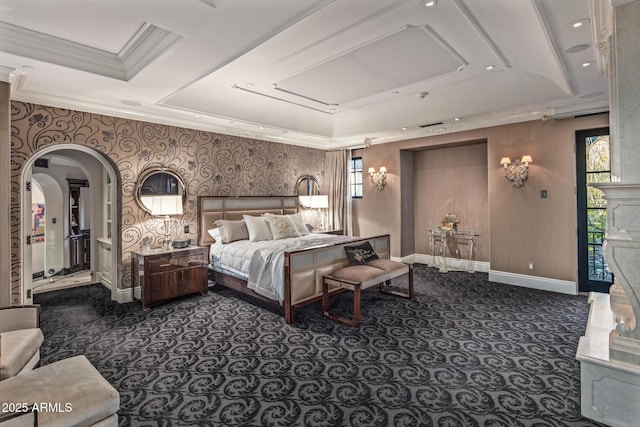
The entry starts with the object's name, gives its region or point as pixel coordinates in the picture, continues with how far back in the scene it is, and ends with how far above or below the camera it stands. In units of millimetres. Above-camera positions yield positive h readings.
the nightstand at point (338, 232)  6539 -366
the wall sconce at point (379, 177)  6926 +819
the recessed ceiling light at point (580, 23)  2561 +1528
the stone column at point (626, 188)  1927 +139
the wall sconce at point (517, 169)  5082 +689
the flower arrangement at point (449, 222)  6236 -177
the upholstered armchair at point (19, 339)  2029 -860
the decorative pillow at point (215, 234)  5291 -299
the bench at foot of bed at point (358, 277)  3650 -777
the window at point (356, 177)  7617 +883
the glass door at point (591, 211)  4648 +2
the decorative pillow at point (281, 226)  5285 -193
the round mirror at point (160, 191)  4637 +395
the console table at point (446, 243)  6203 -603
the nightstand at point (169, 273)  4270 -796
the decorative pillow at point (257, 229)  5133 -218
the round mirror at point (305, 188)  7018 +595
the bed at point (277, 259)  3805 -587
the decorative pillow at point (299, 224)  5824 -168
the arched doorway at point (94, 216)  3904 +29
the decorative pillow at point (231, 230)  5133 -239
